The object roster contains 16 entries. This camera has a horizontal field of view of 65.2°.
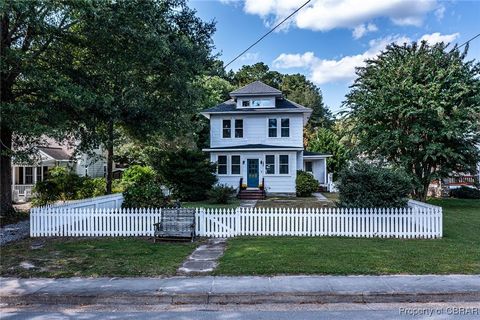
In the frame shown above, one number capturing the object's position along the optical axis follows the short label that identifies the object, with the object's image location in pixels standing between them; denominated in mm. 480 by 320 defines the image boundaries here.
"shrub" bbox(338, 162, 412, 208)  12211
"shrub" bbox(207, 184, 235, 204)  20312
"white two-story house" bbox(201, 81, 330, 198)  25594
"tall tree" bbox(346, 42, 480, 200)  19078
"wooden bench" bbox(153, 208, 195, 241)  10750
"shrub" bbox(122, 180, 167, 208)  13617
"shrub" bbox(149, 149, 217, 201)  22109
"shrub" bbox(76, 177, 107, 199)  21312
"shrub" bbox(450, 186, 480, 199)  26388
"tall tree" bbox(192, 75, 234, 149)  36312
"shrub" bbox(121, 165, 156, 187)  25481
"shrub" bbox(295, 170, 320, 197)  25109
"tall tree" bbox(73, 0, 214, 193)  12227
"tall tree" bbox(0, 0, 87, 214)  10875
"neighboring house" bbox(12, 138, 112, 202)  24609
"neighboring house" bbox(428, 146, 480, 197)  28391
